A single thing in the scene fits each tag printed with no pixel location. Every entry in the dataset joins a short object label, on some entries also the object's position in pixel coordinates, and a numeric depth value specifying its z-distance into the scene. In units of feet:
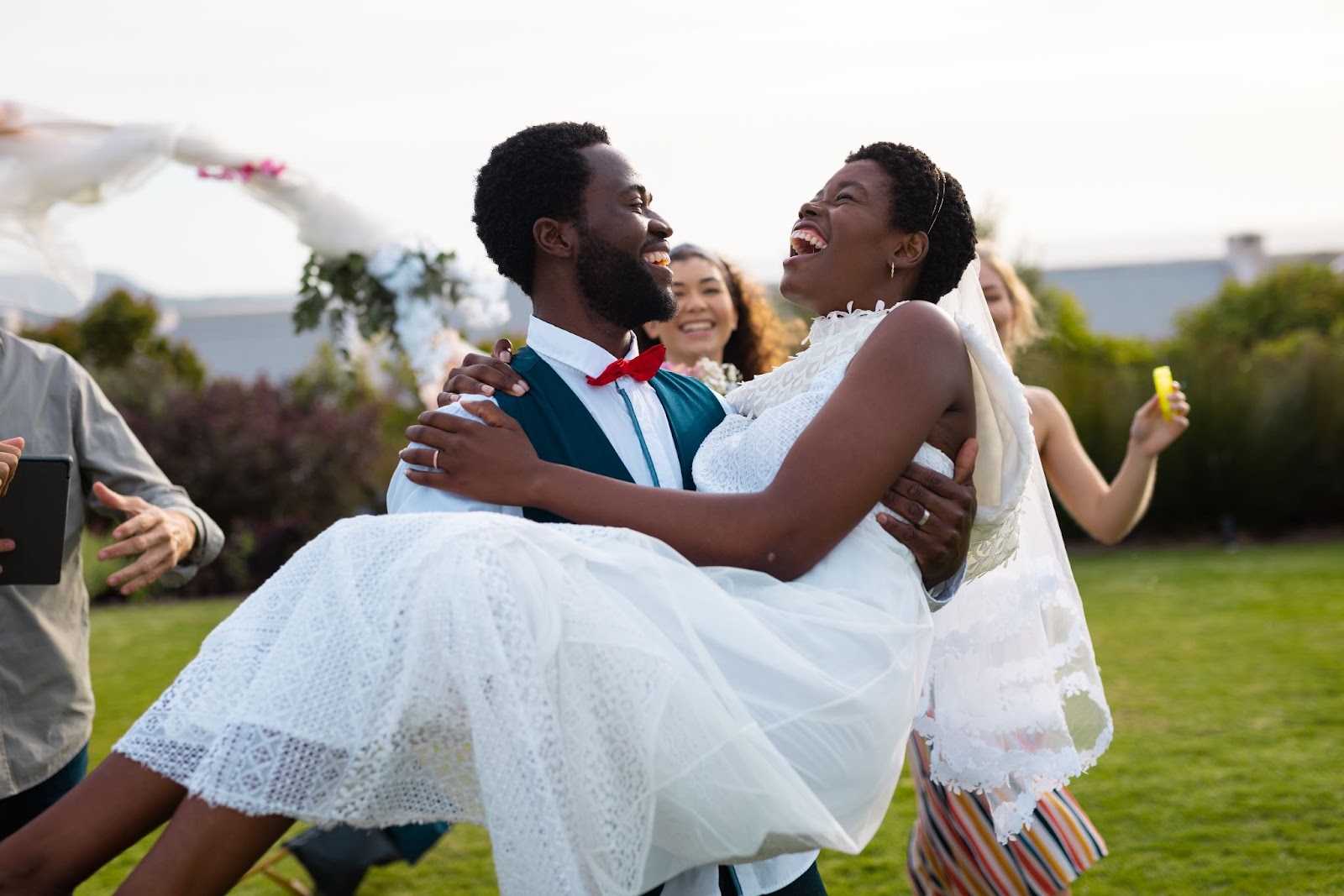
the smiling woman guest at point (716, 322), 17.40
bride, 7.02
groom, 9.87
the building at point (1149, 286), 129.39
